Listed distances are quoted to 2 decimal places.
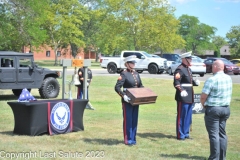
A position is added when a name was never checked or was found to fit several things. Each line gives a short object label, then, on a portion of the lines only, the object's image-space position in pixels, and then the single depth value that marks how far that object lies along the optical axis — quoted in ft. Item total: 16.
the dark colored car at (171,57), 128.06
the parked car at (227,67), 120.57
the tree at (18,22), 115.55
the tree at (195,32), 399.65
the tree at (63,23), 210.79
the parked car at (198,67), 107.34
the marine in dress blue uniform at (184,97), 30.73
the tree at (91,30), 262.88
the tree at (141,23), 194.90
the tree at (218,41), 424.87
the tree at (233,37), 296.51
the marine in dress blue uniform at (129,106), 28.37
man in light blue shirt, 23.53
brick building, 273.89
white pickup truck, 115.85
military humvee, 53.47
